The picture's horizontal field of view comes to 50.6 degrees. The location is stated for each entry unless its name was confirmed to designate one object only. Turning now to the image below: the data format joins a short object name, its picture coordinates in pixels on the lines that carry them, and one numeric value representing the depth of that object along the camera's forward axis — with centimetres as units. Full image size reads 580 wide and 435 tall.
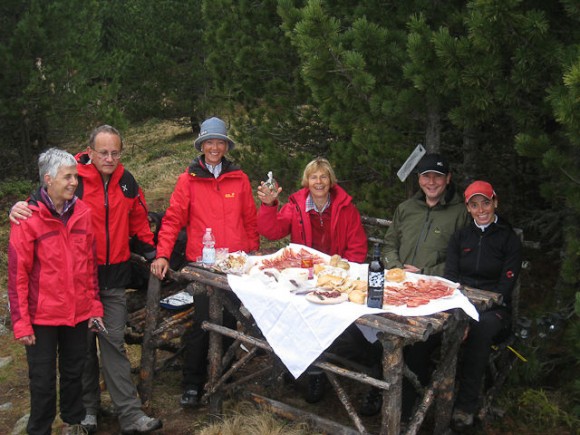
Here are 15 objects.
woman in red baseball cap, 403
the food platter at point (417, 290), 363
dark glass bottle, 347
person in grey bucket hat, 459
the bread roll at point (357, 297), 364
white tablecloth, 353
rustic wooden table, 345
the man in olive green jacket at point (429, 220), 445
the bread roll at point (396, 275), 399
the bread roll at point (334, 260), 426
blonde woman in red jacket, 459
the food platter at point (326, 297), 363
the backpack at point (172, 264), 499
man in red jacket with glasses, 418
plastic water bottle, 436
